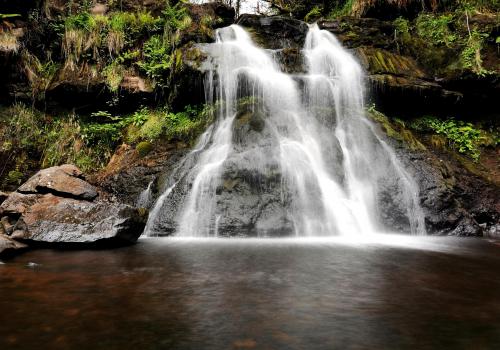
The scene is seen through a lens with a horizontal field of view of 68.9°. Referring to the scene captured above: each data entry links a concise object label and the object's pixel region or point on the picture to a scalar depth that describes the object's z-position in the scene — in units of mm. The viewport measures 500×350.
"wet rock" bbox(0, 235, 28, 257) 5156
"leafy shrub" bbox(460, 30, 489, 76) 10500
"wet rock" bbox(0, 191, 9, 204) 7269
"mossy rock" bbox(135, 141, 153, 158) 9531
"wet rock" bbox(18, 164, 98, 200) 6773
